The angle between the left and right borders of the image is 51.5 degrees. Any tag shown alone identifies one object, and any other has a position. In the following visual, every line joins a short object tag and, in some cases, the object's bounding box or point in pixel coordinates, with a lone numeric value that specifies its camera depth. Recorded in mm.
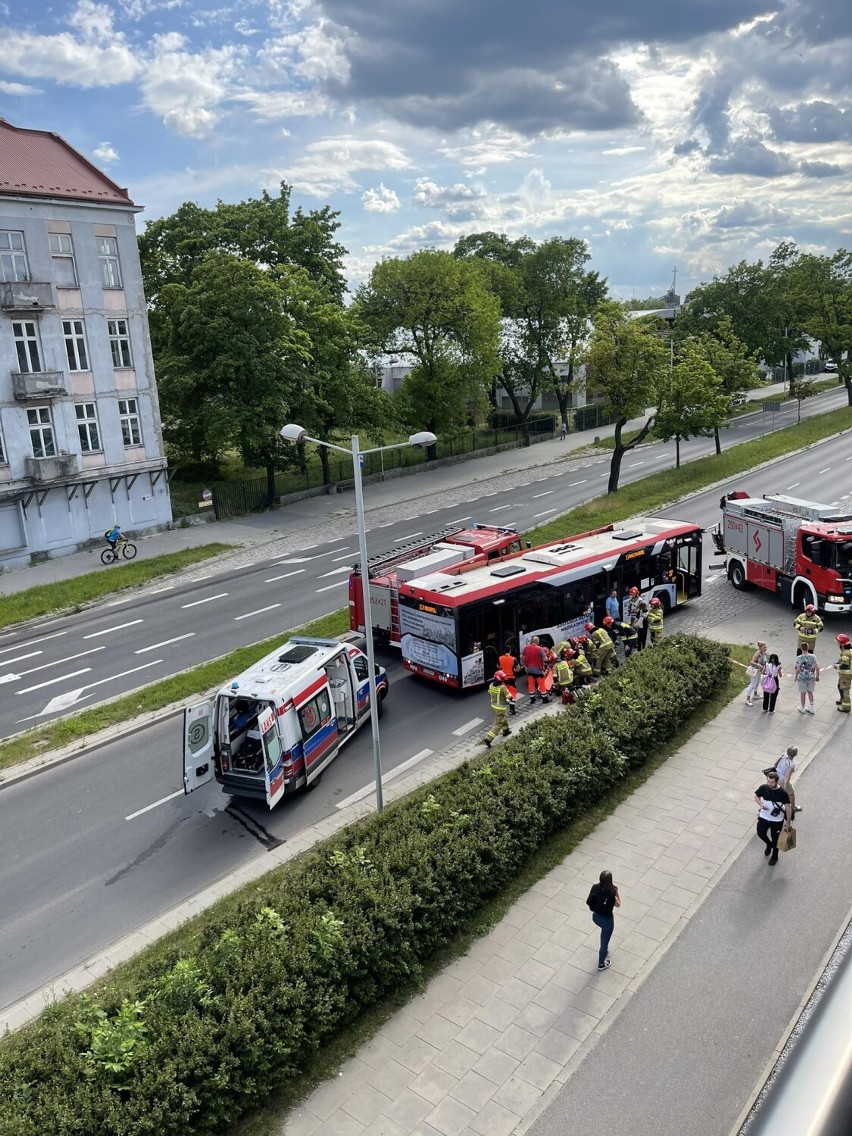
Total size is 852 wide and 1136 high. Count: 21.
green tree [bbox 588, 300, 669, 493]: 37594
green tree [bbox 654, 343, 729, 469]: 39656
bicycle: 33156
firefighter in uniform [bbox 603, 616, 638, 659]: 20219
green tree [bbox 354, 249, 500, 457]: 47812
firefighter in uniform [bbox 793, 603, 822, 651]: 17812
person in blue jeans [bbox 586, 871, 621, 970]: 10094
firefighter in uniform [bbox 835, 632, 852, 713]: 16641
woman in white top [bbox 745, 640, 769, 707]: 16953
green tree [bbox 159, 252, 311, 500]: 38094
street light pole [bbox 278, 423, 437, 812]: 13141
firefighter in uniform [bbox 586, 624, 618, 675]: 19234
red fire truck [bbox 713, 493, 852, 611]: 21719
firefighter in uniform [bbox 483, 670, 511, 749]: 16578
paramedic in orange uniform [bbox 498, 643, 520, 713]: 17344
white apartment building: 32156
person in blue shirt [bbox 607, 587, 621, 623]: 20953
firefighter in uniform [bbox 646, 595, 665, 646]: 20062
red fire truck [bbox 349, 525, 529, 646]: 20906
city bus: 18875
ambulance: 14398
